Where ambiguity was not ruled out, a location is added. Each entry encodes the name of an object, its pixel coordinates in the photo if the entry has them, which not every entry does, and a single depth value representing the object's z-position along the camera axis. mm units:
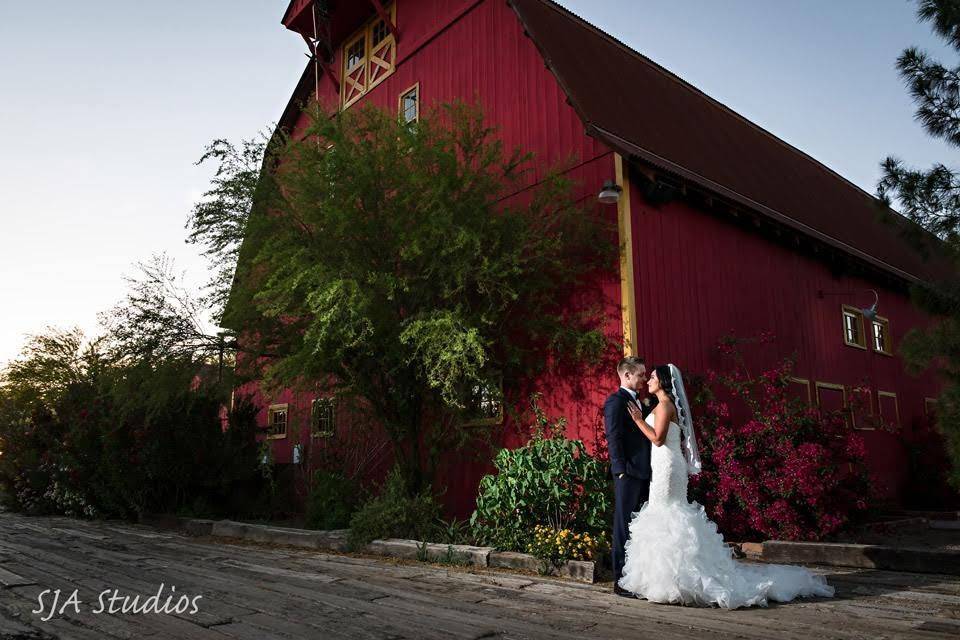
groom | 5695
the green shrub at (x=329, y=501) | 10289
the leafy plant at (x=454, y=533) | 8477
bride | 5141
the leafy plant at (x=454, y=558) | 7447
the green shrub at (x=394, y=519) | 8750
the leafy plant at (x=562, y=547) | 6778
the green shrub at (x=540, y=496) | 7465
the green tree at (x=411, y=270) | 8766
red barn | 9930
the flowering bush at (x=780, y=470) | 8352
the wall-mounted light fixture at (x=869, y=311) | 13133
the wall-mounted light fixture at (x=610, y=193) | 8891
